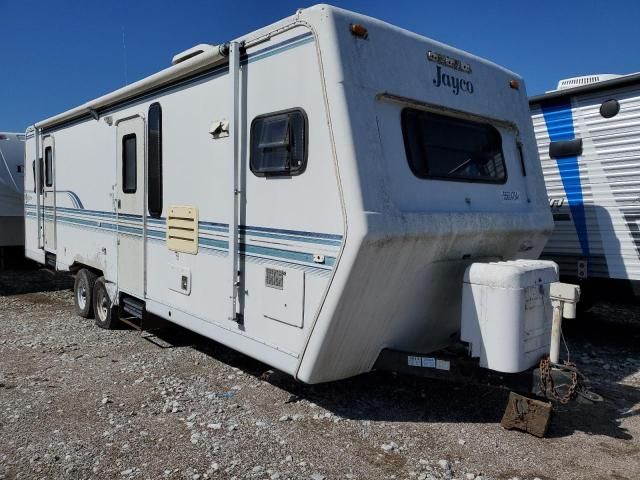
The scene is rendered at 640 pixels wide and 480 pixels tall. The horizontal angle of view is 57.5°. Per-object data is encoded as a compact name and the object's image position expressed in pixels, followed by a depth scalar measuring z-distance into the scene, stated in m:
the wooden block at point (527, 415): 4.10
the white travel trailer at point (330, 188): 3.76
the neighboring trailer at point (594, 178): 6.08
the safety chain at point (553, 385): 3.96
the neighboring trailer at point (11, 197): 11.86
